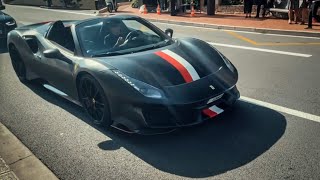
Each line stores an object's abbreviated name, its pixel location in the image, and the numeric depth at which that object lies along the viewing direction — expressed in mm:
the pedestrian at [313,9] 11541
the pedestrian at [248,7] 15155
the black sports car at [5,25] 11477
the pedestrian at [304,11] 12743
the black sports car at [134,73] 3957
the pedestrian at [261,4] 14820
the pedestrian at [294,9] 12914
